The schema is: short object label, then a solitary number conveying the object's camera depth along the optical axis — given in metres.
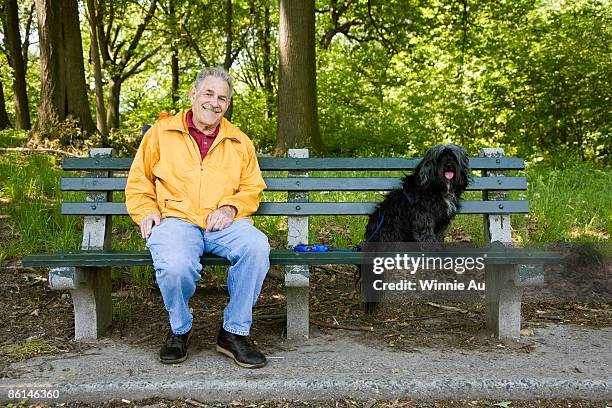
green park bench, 3.37
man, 3.22
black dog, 3.70
